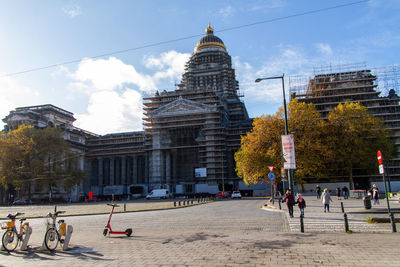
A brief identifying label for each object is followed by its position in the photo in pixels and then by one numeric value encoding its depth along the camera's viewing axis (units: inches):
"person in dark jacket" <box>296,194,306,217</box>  672.5
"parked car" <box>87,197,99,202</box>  2652.6
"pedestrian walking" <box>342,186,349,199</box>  1355.6
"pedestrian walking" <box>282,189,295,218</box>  708.7
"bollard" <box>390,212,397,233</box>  499.8
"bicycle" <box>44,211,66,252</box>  425.3
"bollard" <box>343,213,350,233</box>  514.2
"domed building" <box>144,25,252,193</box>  2874.0
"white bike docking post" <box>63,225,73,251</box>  431.0
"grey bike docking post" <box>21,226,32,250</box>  433.0
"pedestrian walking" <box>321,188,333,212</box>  766.5
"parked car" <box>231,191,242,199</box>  2134.6
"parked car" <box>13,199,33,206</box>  2277.3
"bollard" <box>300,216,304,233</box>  527.8
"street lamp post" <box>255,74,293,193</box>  880.9
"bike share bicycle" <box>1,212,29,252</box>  428.6
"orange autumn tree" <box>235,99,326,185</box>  1734.7
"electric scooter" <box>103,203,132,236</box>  526.0
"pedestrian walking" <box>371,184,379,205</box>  953.5
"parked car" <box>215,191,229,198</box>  2318.9
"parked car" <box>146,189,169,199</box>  2459.4
